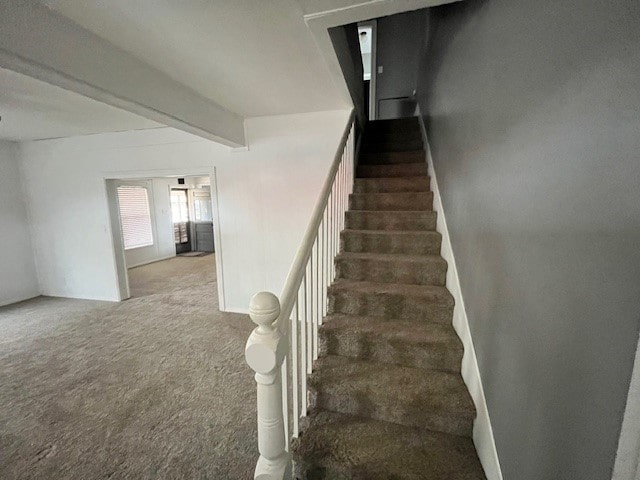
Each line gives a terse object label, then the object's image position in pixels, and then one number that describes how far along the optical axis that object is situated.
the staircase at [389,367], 1.19
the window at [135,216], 5.75
